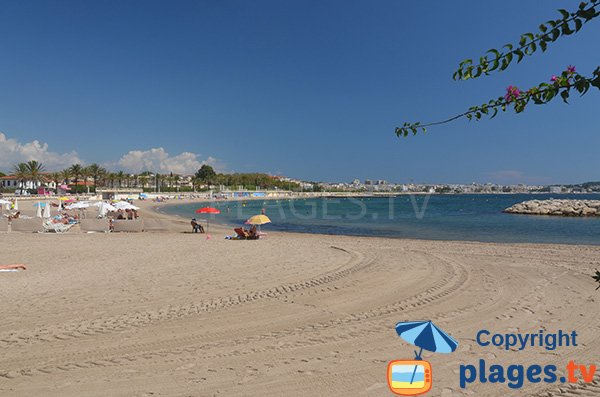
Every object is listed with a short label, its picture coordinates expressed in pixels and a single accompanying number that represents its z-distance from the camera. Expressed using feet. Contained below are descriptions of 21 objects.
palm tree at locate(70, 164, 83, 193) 286.46
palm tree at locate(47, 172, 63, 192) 301.30
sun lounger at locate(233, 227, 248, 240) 64.75
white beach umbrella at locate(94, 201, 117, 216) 80.58
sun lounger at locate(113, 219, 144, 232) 74.23
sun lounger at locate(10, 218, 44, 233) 71.05
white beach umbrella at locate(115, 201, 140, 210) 81.62
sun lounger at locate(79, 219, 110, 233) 73.36
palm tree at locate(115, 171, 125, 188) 358.88
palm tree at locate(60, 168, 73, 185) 292.40
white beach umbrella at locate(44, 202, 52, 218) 80.41
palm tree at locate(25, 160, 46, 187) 253.65
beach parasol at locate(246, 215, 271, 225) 63.37
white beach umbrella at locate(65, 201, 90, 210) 90.53
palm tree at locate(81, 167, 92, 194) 293.23
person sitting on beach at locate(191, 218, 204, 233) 79.87
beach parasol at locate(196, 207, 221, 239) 70.95
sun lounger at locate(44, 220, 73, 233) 71.82
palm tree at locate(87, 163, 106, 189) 301.43
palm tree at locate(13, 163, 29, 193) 255.17
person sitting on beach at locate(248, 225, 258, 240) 64.90
